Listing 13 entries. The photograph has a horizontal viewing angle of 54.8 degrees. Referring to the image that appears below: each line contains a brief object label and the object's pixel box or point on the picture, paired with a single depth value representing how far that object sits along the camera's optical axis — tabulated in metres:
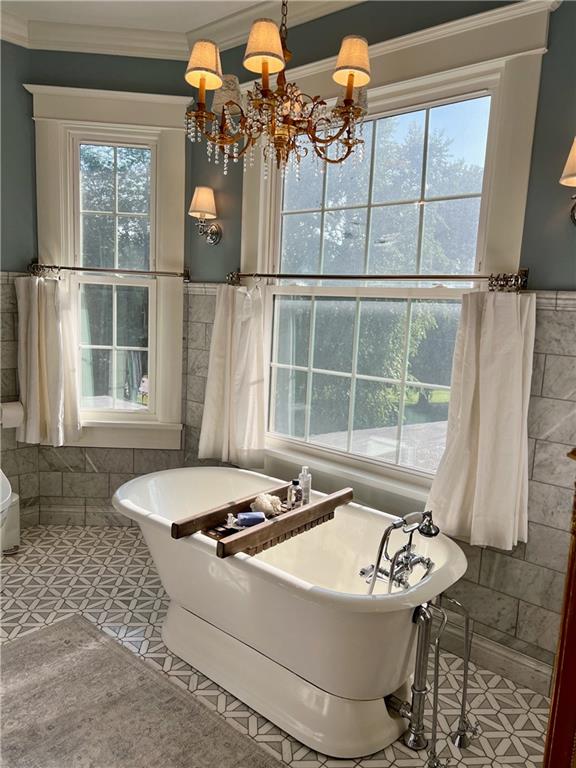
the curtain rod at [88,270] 3.49
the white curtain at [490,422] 2.23
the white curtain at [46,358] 3.42
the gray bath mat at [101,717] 1.92
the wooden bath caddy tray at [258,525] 2.20
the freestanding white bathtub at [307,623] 1.91
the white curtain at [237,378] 3.21
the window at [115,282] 3.58
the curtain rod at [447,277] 2.29
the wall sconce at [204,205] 3.30
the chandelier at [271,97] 1.70
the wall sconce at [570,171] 1.98
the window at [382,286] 2.57
